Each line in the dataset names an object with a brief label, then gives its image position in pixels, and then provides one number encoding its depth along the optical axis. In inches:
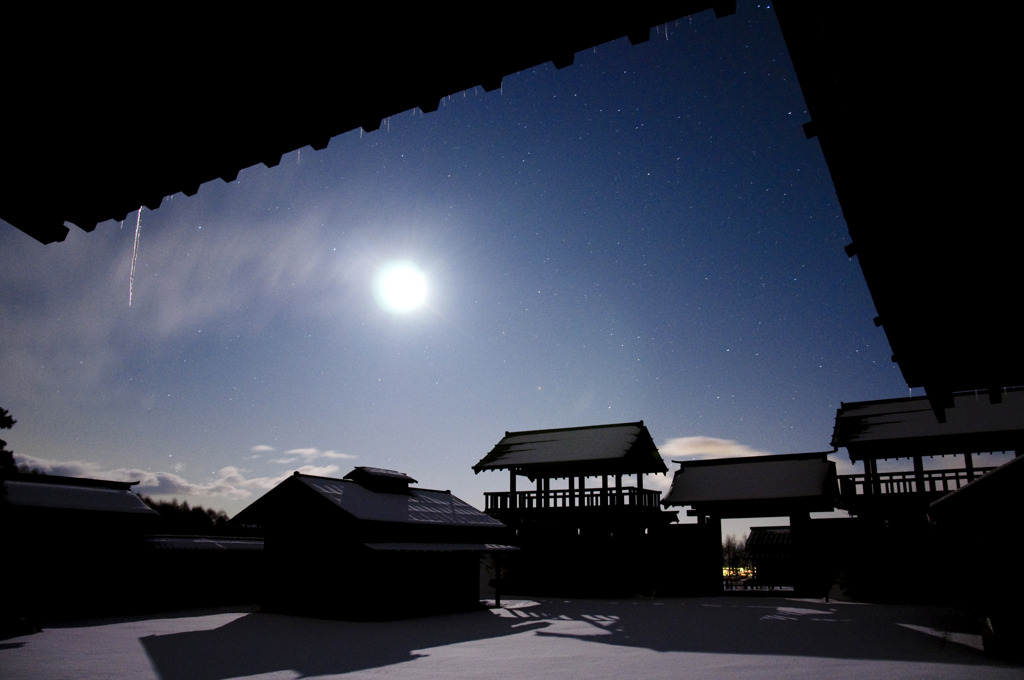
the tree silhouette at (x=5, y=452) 619.2
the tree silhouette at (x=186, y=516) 1237.7
